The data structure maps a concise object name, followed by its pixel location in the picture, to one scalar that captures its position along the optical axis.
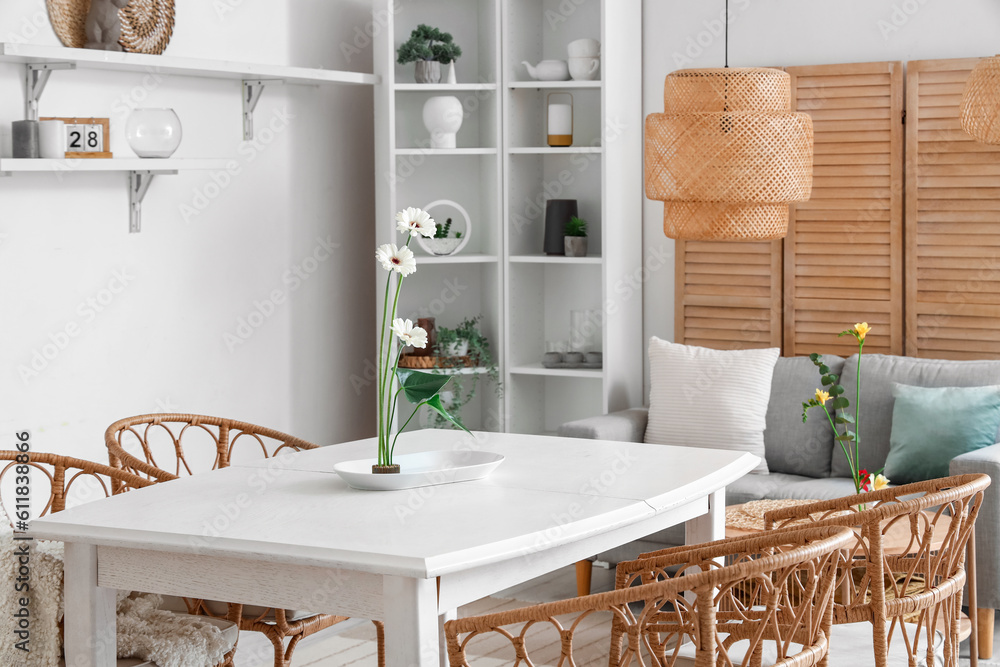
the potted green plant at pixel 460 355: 4.46
